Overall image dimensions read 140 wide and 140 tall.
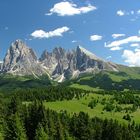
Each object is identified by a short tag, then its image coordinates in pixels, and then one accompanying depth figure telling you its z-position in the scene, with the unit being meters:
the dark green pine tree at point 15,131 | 111.05
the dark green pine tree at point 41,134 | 110.88
